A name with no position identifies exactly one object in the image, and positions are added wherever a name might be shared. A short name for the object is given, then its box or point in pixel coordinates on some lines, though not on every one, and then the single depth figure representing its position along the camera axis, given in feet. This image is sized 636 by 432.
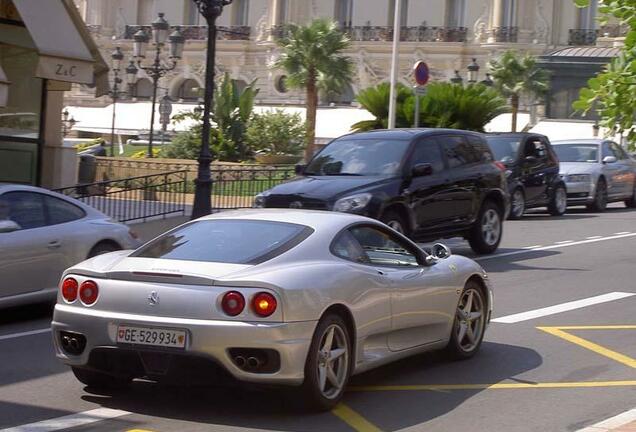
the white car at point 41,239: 38.93
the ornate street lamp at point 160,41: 105.81
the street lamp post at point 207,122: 61.57
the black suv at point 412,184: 54.39
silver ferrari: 26.14
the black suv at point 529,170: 86.53
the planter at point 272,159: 135.54
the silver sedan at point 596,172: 95.86
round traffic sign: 92.43
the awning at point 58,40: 66.28
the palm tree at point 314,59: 163.53
